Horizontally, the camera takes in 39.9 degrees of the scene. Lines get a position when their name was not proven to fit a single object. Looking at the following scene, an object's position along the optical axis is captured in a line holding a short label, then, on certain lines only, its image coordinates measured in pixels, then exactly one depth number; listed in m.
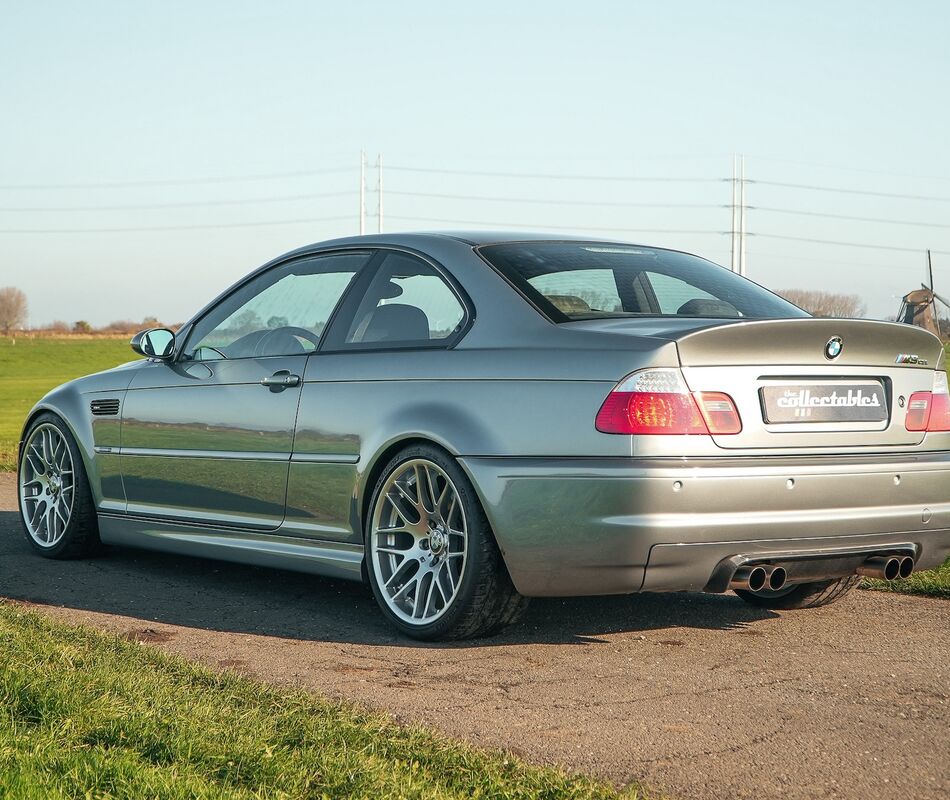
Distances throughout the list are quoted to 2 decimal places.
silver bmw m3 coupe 4.50
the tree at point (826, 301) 63.80
